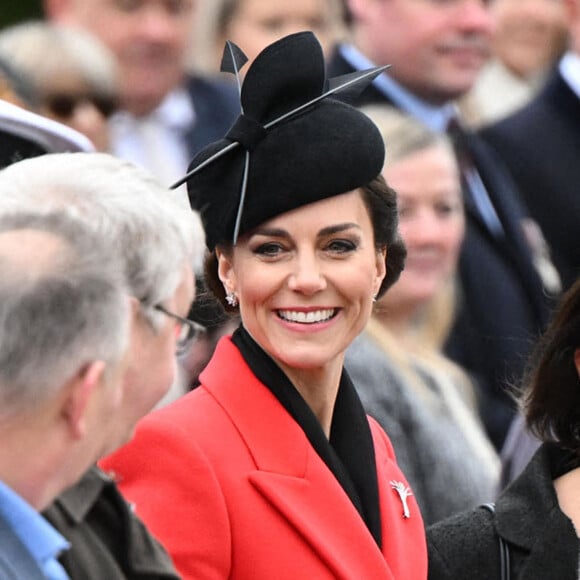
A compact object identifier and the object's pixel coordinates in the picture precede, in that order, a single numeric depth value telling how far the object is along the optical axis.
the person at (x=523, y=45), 18.80
